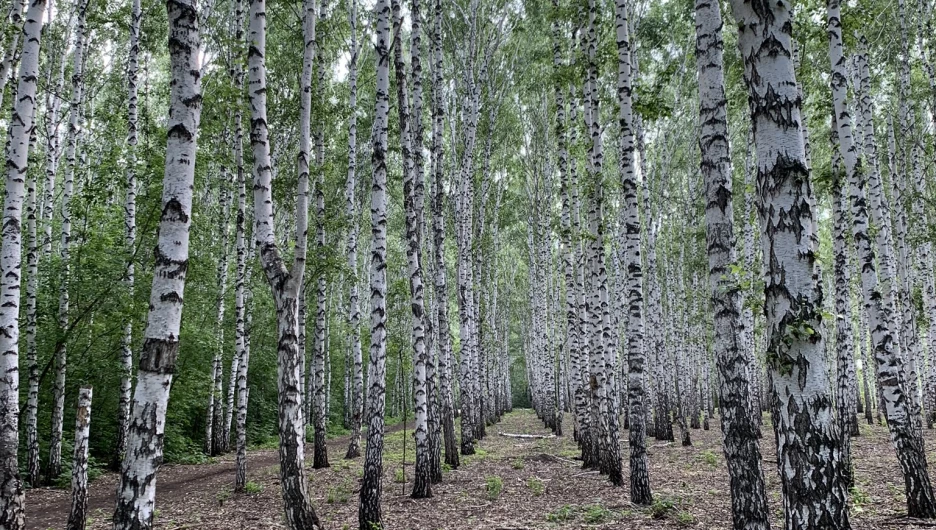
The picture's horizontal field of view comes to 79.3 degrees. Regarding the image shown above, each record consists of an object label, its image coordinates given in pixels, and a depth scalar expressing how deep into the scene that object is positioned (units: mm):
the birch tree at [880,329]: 7152
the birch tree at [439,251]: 12625
